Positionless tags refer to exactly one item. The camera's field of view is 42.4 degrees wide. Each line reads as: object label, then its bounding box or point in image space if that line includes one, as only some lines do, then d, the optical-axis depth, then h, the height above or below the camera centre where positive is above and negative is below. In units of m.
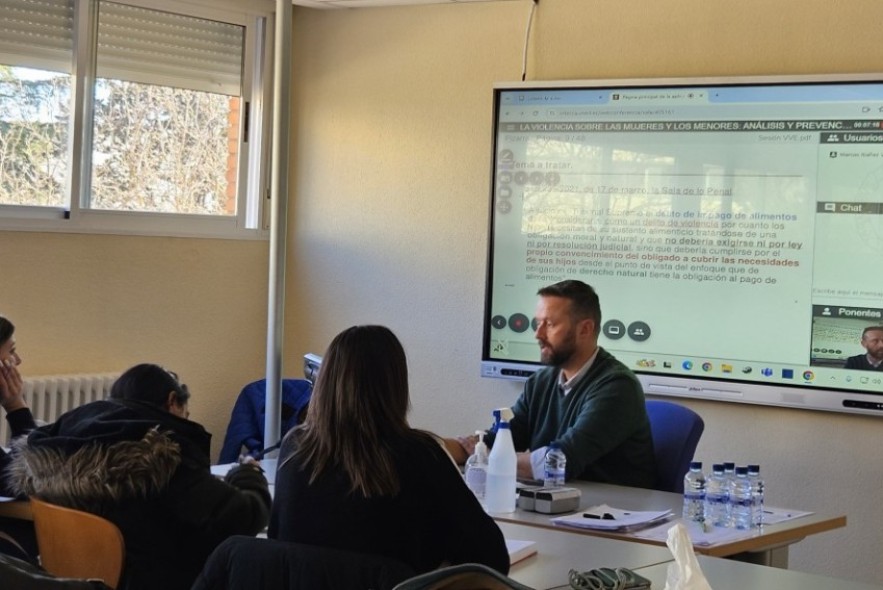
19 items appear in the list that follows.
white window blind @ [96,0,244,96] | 5.11 +0.91
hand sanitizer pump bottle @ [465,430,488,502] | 3.21 -0.60
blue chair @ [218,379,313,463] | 5.18 -0.77
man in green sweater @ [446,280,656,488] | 3.47 -0.46
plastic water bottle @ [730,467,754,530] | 2.97 -0.61
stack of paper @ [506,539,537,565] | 2.52 -0.65
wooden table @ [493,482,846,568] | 2.80 -0.67
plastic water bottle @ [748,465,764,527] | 3.01 -0.59
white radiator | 4.64 -0.64
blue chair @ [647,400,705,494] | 3.60 -0.56
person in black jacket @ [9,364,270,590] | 2.63 -0.56
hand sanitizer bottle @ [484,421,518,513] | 3.03 -0.58
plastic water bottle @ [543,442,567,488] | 3.35 -0.61
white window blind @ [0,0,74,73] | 4.72 +0.86
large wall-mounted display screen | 4.36 +0.17
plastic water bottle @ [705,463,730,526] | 2.98 -0.60
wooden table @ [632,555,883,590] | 2.35 -0.65
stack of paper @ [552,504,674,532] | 2.84 -0.65
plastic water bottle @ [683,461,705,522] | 3.05 -0.60
